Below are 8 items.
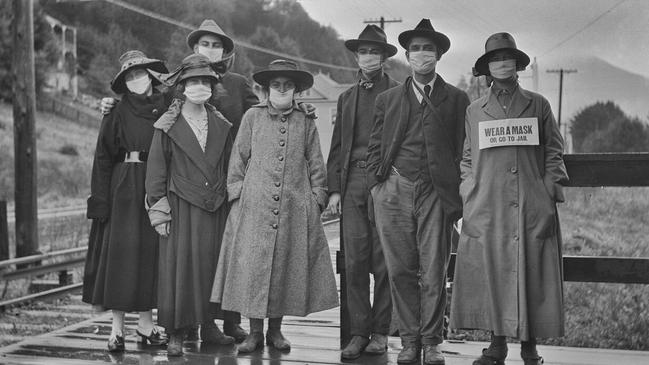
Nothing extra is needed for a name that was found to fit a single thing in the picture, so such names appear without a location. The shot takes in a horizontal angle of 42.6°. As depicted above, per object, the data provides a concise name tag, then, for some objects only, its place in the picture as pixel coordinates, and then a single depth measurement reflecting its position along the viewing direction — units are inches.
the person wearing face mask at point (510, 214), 182.5
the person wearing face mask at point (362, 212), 204.5
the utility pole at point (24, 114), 413.4
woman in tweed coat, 208.1
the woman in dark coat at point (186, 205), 210.8
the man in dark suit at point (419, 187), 192.1
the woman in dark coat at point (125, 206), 216.4
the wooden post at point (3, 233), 407.5
